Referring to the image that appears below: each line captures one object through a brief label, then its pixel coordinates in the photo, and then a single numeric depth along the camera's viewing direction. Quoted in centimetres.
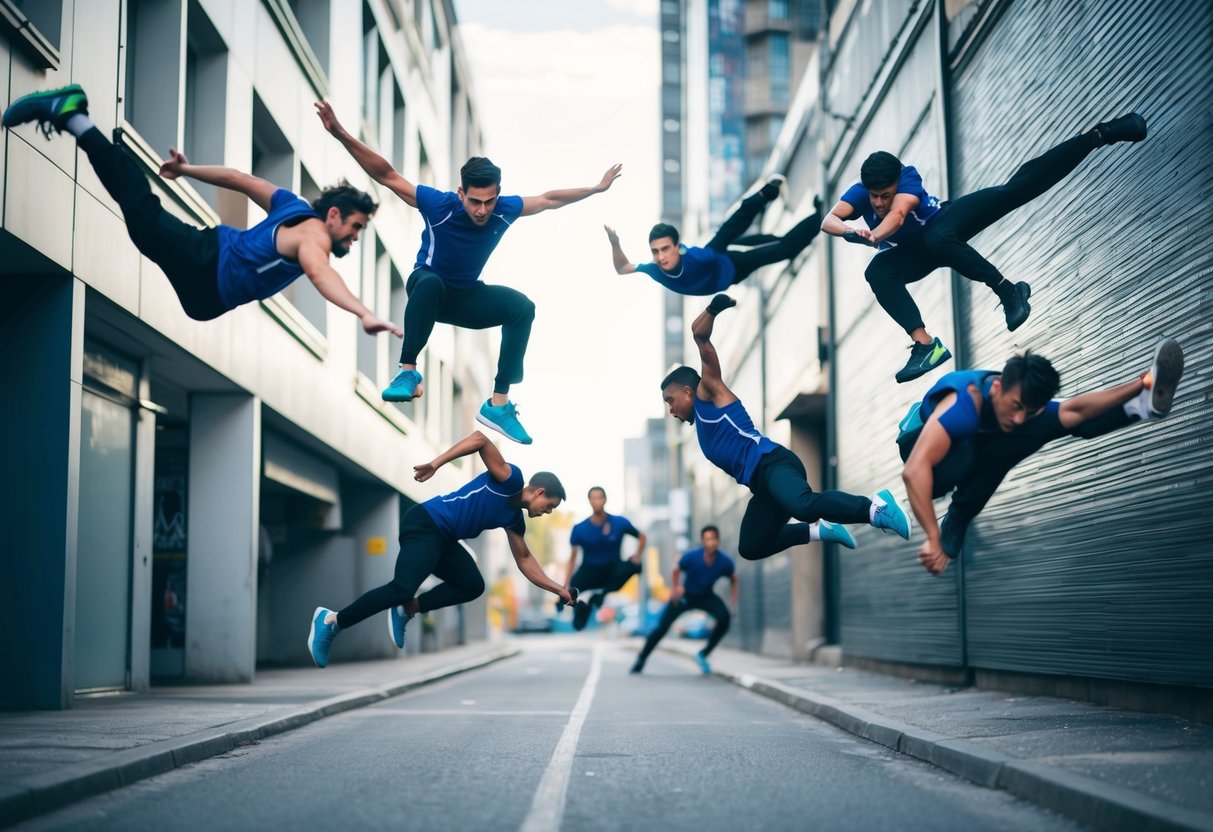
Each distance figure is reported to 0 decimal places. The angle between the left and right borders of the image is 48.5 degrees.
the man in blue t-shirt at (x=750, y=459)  959
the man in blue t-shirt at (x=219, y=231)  794
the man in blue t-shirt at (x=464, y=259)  884
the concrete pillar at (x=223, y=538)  1769
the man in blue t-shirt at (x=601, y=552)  1658
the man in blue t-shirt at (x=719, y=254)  995
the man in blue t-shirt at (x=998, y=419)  770
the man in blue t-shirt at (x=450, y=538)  1004
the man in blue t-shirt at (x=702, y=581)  2041
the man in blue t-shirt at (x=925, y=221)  876
